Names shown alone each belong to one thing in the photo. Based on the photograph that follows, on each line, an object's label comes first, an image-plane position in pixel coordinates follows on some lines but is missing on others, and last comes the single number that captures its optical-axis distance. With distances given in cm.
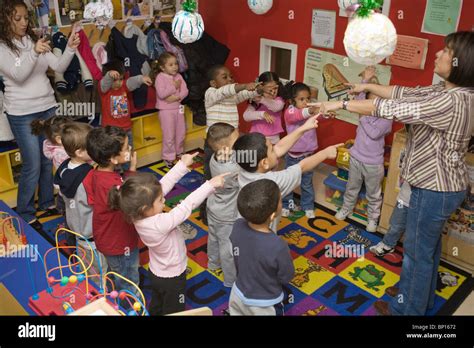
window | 420
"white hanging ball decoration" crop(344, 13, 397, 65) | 216
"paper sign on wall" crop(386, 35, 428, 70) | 330
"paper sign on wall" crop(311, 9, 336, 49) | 377
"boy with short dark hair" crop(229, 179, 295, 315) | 196
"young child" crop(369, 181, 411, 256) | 297
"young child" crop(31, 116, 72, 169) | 287
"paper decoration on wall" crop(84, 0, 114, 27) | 366
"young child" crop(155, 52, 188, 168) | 417
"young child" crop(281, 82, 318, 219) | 349
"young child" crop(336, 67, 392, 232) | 328
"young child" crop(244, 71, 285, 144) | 355
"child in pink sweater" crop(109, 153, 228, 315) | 208
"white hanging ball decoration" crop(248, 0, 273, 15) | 363
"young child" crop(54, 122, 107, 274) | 248
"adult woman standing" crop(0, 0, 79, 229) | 306
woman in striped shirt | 211
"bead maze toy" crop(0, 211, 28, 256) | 261
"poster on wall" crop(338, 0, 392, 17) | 296
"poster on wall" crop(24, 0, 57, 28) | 375
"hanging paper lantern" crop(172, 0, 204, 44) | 319
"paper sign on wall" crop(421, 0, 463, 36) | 309
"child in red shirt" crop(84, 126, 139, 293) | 233
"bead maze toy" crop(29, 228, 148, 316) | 193
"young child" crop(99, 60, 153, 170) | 393
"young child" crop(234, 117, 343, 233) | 224
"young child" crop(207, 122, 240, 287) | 269
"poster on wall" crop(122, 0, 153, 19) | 430
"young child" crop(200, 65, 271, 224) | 339
